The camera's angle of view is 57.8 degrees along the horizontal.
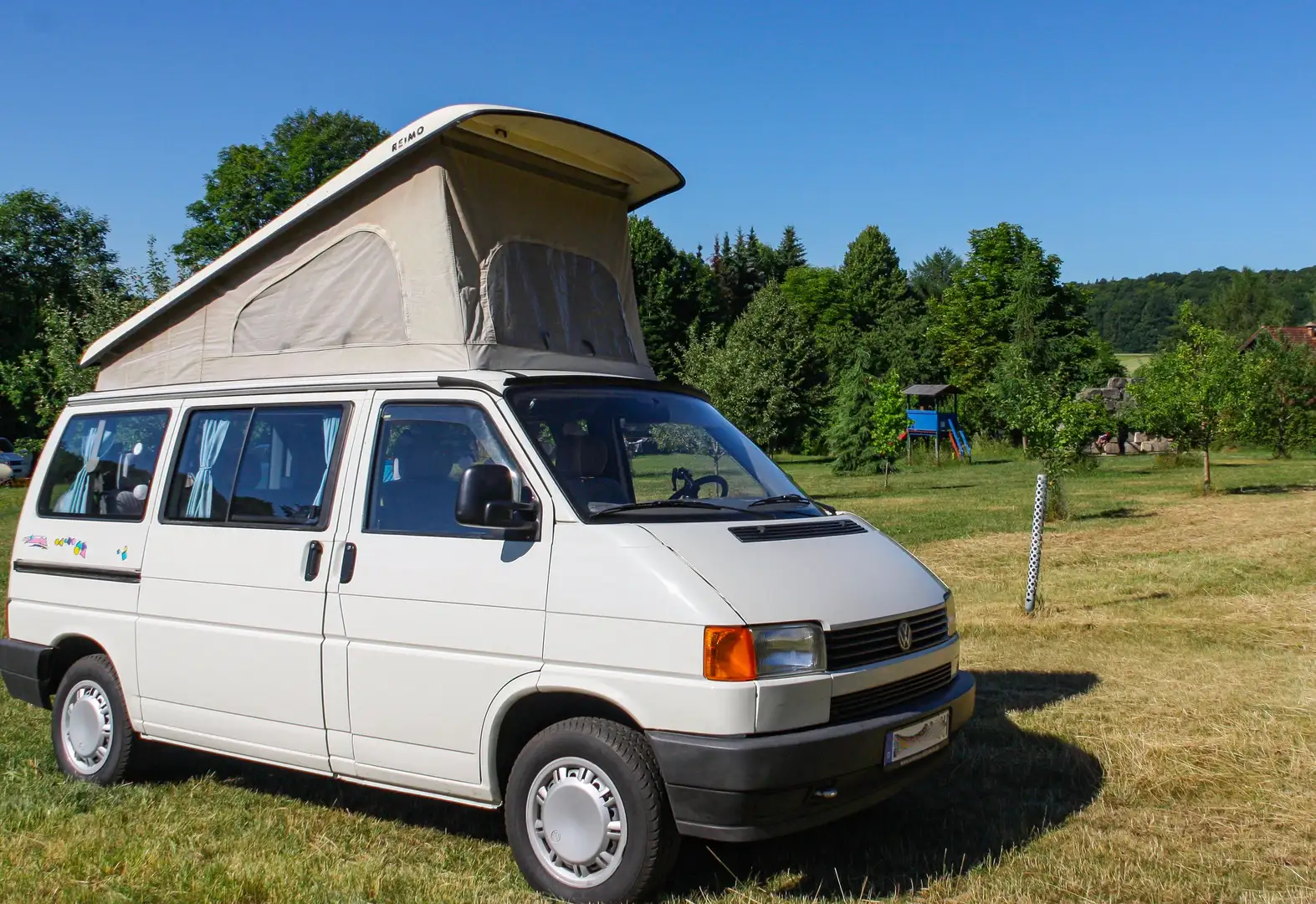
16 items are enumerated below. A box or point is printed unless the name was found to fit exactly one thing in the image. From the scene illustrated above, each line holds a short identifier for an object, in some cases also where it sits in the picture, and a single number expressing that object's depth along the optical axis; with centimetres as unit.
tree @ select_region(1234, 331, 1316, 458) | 4578
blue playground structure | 5291
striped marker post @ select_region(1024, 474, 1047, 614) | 1162
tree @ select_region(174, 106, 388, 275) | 5041
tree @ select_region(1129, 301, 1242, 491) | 2748
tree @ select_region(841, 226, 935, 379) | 8838
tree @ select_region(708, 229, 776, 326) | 8544
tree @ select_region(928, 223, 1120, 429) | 6228
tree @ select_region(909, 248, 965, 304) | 12744
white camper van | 448
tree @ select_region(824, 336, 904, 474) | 4469
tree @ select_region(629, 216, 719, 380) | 7075
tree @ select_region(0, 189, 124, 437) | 5656
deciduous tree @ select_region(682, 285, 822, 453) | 3312
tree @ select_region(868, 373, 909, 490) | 3747
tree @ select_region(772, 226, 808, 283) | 9706
